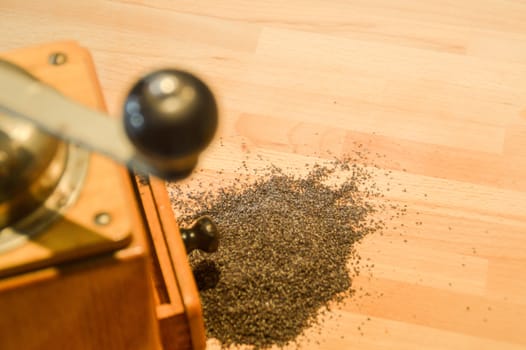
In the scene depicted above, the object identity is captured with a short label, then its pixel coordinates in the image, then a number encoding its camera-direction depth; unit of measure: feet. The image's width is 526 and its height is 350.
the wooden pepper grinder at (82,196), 1.36
